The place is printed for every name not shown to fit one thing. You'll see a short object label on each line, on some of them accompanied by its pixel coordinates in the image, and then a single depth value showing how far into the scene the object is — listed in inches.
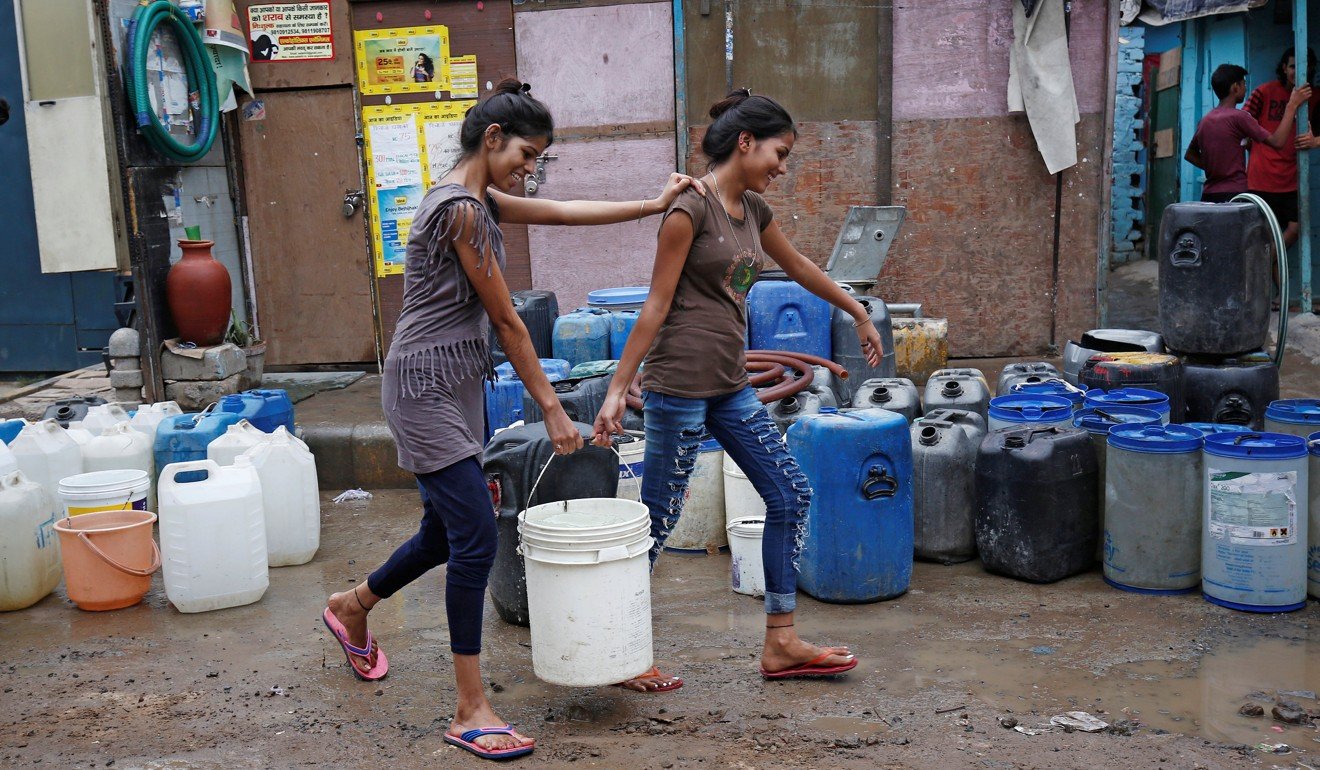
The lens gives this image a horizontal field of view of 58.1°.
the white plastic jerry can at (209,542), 193.6
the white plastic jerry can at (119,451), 236.5
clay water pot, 317.7
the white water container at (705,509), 219.1
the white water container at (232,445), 228.7
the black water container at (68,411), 264.5
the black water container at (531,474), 171.6
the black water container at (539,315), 304.8
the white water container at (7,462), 215.6
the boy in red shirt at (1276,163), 372.5
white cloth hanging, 338.0
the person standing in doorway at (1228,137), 346.6
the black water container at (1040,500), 191.6
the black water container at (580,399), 229.3
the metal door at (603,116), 349.7
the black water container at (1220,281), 238.2
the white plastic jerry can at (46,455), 228.2
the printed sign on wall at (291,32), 355.6
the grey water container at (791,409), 224.2
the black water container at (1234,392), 235.5
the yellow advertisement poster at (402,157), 358.3
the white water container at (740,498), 210.1
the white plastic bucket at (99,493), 211.3
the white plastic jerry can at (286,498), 217.3
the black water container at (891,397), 229.3
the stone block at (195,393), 317.1
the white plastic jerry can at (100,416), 250.7
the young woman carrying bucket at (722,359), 150.3
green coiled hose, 303.0
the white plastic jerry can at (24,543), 197.5
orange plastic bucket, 197.0
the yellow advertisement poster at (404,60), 354.6
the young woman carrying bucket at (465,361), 137.8
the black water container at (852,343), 295.9
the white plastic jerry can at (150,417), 252.1
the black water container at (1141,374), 233.3
